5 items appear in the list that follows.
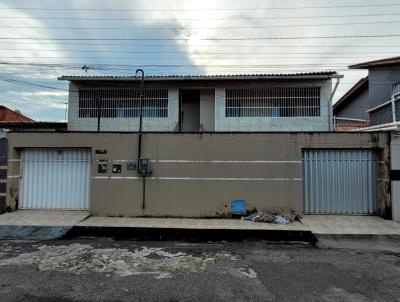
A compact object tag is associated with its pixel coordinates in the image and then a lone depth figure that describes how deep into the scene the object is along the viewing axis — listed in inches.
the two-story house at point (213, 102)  583.5
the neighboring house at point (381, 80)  565.0
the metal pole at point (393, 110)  440.1
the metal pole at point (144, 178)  382.9
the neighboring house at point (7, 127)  399.9
